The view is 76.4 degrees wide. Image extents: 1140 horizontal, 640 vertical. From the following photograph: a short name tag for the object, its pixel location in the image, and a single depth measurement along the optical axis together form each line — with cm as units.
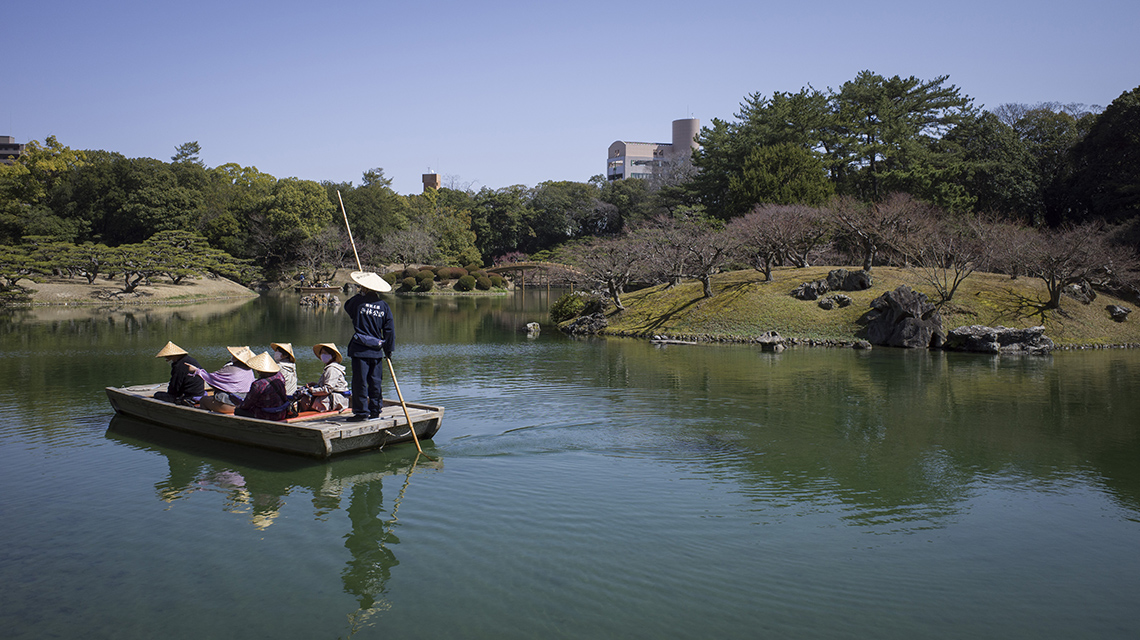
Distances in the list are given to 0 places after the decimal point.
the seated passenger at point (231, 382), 984
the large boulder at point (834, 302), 2661
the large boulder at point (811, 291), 2753
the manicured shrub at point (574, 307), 3114
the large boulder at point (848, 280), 2750
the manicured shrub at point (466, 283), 5838
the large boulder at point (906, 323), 2339
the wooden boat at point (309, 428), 869
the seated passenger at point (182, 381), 1025
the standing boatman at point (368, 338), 897
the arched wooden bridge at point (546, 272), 5179
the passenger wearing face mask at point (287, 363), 968
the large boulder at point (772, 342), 2295
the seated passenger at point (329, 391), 966
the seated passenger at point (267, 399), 922
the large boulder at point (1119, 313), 2595
